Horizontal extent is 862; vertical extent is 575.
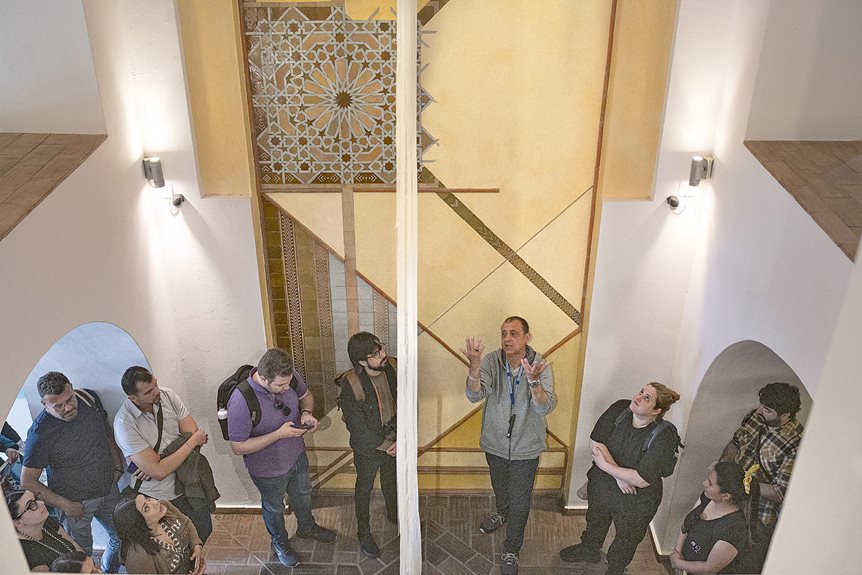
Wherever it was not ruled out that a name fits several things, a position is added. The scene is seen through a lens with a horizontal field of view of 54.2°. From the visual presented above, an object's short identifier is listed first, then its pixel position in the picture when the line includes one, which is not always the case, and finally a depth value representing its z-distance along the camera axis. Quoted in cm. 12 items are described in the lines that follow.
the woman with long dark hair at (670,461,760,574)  458
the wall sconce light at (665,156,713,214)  539
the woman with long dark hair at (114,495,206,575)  450
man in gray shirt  538
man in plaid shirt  459
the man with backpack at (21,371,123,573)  482
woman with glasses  430
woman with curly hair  510
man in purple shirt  527
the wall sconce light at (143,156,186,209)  544
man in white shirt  501
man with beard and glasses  545
